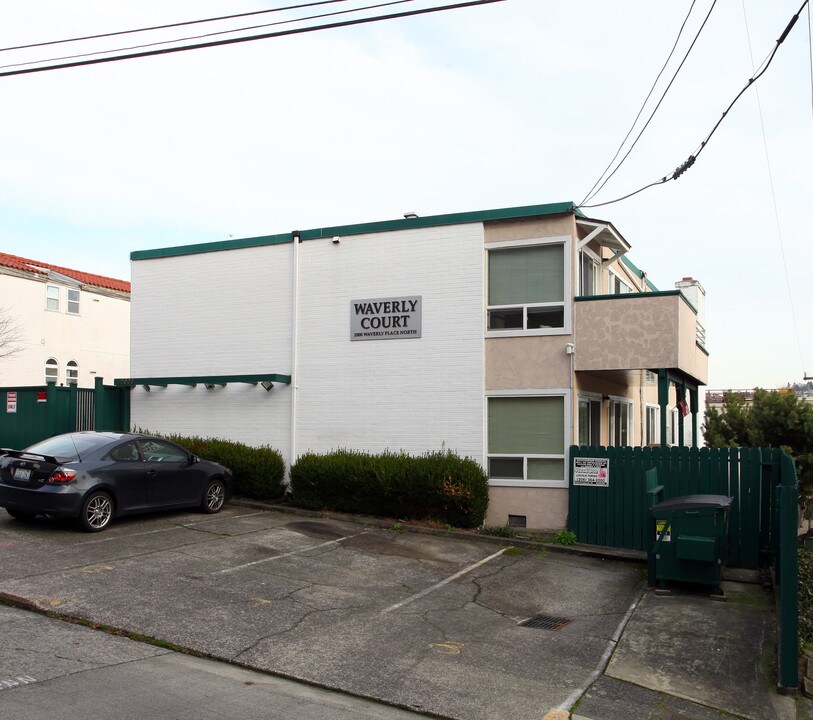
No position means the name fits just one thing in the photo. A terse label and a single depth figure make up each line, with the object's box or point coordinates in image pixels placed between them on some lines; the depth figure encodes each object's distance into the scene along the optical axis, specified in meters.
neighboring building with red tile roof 30.34
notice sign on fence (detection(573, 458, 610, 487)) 12.56
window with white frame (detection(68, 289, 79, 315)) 33.09
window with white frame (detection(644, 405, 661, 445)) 21.95
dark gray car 10.90
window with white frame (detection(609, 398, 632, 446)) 17.41
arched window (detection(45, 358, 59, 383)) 32.03
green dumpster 9.30
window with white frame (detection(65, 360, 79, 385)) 33.22
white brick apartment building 13.61
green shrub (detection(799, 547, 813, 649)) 7.73
